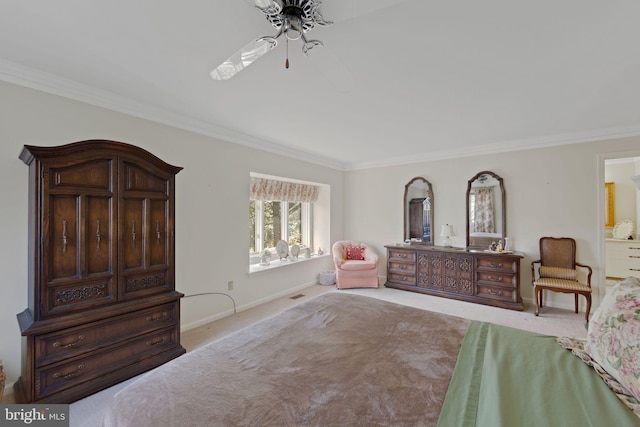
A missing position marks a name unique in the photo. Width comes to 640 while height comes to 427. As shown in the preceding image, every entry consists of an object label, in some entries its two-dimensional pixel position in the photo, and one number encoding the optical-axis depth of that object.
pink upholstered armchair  4.68
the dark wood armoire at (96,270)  1.81
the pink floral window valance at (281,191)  4.18
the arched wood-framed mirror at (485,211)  4.19
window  4.34
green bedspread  0.82
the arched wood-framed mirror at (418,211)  4.82
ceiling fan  1.23
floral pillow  0.93
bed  0.87
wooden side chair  3.38
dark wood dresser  3.75
